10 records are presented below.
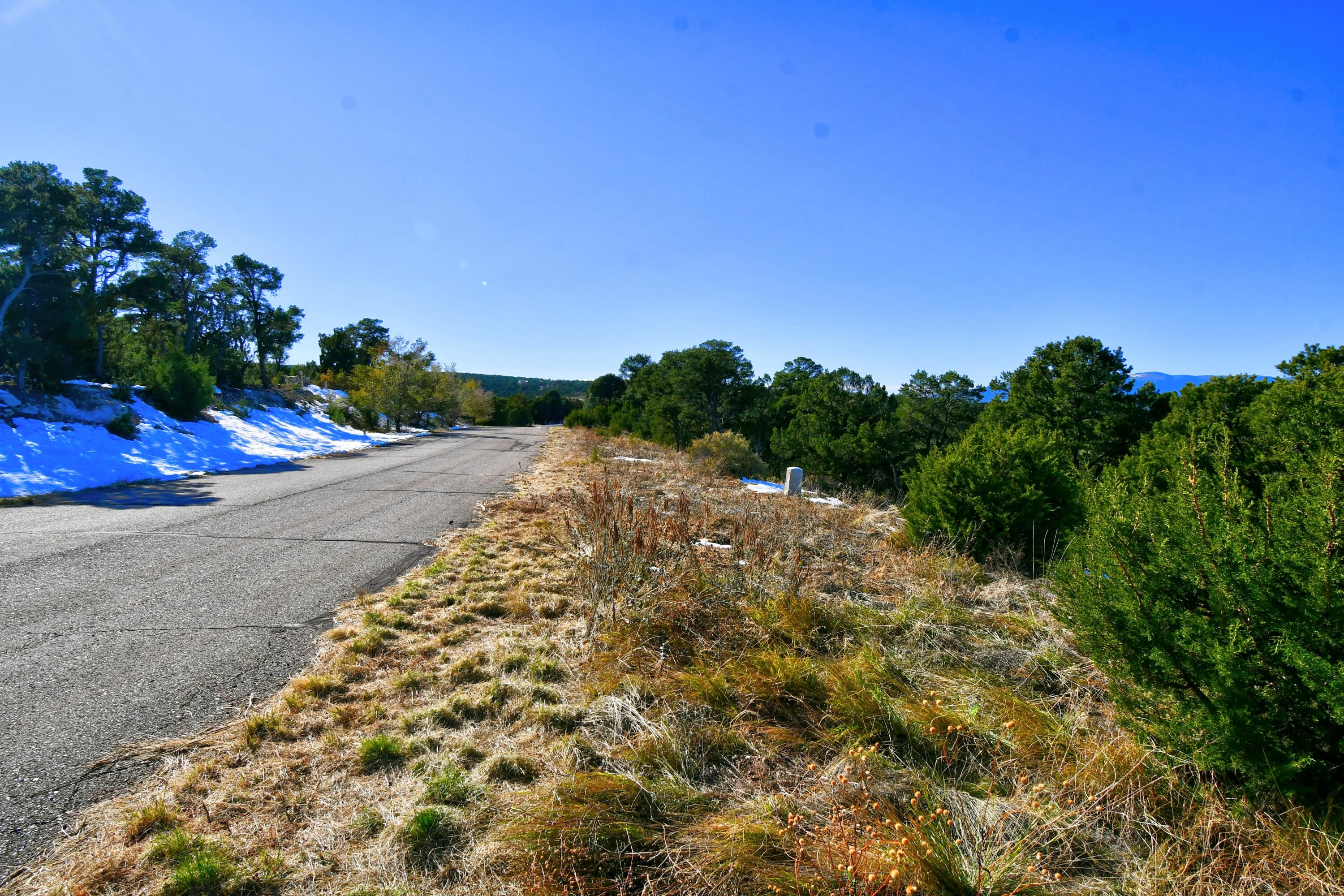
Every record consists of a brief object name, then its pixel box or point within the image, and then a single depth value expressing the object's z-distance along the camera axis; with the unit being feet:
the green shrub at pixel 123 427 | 47.21
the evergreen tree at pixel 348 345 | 178.81
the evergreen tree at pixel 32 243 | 50.16
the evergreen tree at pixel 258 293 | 117.75
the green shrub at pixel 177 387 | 60.75
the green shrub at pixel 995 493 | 21.90
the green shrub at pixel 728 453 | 64.44
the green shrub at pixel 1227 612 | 5.90
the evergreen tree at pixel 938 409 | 97.76
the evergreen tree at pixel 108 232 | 74.13
